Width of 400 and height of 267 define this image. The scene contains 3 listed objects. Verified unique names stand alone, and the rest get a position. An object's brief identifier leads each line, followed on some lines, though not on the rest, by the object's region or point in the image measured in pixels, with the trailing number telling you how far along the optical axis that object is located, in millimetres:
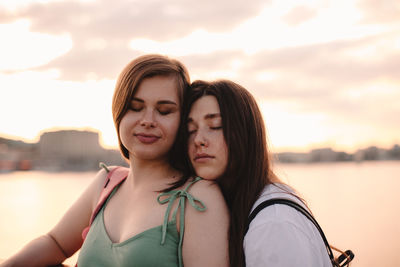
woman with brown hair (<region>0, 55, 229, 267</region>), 1026
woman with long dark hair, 1007
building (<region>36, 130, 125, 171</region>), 40951
